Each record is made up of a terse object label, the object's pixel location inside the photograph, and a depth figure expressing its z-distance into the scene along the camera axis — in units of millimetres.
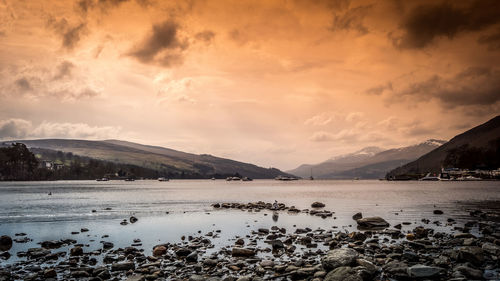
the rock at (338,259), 21656
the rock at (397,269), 20594
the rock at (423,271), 20047
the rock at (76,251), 27984
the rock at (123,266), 23062
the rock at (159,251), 27672
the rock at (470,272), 19875
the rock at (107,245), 31289
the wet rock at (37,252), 27297
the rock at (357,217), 49281
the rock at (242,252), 26978
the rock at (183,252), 27306
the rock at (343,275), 19047
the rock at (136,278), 20275
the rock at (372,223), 42028
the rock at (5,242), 31678
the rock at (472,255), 22969
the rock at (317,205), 72875
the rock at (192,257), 25344
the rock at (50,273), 21434
